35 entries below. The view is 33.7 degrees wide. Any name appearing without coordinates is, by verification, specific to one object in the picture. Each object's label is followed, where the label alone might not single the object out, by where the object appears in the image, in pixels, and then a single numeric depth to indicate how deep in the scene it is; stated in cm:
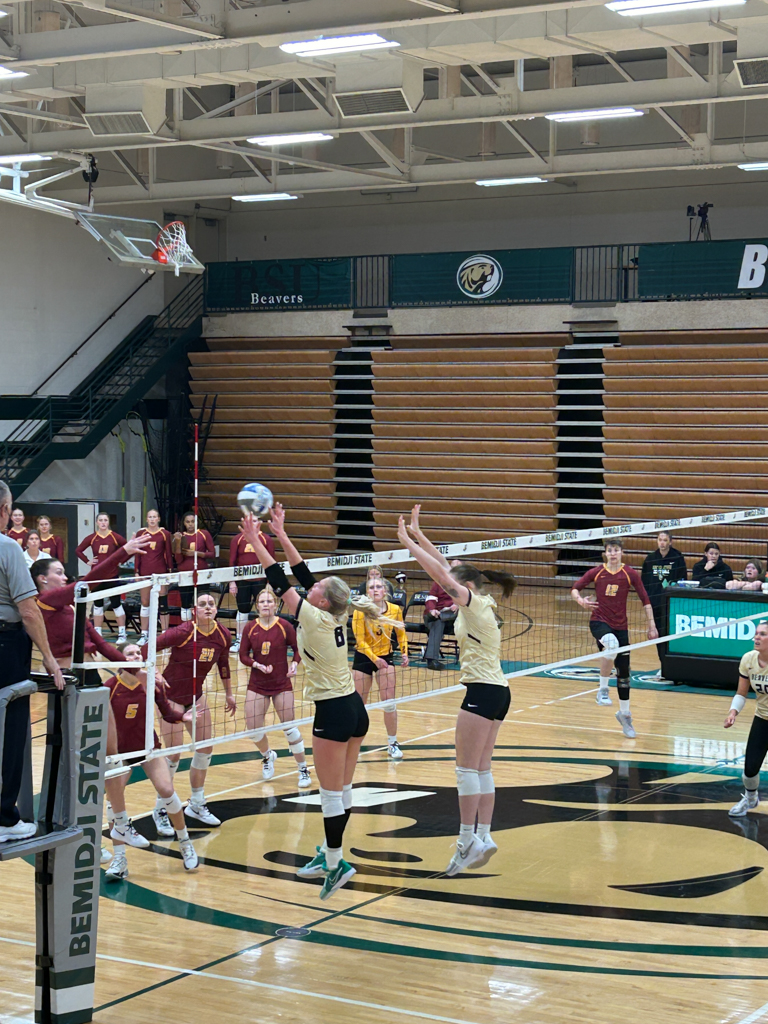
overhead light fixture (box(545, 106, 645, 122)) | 1636
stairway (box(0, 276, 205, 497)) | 2439
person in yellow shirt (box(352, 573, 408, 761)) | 1102
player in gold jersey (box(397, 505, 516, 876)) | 784
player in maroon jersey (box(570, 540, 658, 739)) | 1320
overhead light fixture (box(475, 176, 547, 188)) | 2107
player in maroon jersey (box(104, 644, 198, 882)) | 859
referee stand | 632
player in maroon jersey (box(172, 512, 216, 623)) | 1578
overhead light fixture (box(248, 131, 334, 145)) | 1742
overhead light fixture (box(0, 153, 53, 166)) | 1764
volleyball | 685
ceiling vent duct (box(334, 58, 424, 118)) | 1474
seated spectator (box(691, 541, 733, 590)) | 1688
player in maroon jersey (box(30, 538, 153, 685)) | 793
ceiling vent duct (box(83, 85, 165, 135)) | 1579
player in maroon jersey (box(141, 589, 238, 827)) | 976
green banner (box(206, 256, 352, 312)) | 2594
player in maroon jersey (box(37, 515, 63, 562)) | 1698
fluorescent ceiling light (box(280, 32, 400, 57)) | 1250
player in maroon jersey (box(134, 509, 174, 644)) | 1691
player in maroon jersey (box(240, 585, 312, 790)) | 1072
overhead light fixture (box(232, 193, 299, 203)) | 2266
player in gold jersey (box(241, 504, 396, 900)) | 733
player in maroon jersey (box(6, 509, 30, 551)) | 1617
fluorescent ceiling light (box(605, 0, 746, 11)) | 1125
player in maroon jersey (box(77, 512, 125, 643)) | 1752
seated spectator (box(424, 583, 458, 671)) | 1562
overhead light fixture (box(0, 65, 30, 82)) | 1431
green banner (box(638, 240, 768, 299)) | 2164
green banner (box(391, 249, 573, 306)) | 2369
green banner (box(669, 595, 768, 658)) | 1486
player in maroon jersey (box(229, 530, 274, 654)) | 1631
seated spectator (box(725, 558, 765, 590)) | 1538
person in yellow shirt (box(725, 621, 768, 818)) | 977
